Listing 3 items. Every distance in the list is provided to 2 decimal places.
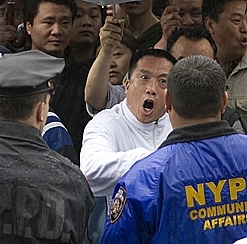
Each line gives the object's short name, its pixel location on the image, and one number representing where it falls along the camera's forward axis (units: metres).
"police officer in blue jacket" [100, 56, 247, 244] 6.18
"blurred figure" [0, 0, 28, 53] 12.07
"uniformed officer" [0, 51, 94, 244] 6.11
